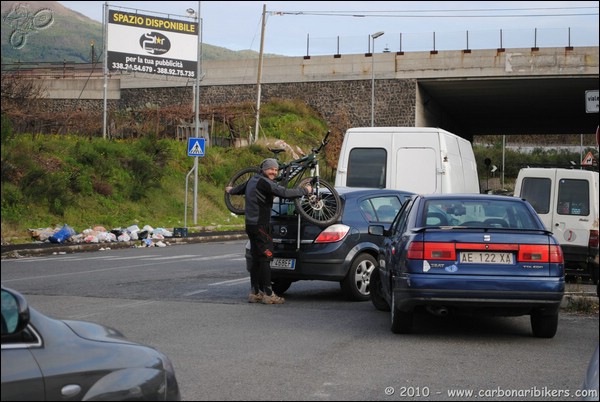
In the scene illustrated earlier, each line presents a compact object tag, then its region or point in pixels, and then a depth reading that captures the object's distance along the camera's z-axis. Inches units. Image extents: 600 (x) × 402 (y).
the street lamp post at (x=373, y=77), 2045.3
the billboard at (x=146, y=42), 1737.2
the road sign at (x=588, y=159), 1355.3
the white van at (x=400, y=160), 655.1
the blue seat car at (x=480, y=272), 358.9
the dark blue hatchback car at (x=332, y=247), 488.4
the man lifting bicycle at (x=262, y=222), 473.1
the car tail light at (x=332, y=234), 491.5
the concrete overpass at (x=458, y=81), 1850.4
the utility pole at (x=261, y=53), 1873.4
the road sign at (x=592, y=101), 511.8
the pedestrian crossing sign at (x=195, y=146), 1227.2
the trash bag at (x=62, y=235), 986.1
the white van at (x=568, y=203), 658.8
